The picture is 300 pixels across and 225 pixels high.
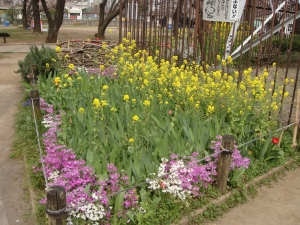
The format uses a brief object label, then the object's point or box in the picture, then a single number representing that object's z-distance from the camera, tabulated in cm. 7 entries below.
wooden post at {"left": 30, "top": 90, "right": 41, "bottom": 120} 427
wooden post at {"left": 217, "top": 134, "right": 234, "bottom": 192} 283
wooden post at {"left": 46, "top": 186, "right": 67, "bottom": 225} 199
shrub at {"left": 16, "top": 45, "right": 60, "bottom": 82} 626
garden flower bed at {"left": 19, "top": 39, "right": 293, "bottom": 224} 265
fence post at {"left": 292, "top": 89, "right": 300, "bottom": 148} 391
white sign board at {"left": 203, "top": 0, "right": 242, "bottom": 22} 564
